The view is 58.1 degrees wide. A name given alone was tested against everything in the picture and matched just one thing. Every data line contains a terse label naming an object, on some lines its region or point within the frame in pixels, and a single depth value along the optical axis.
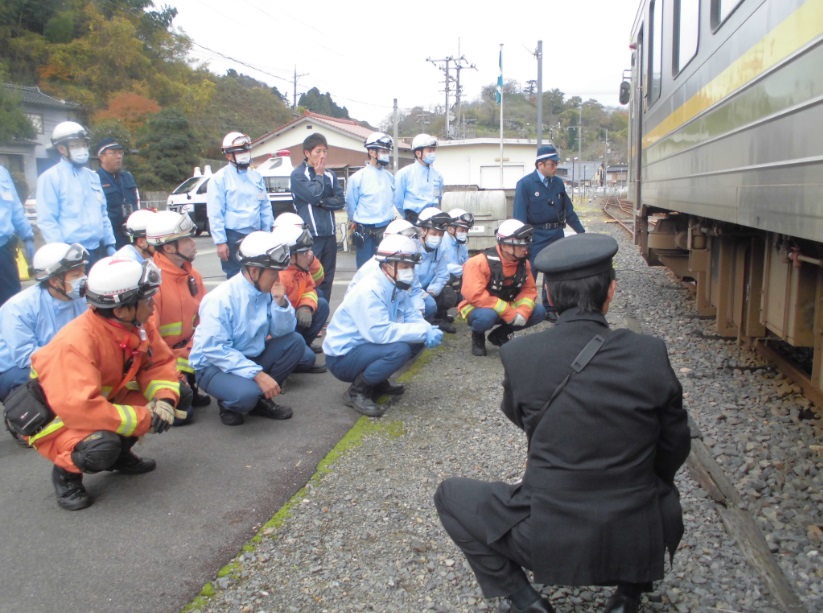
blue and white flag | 24.08
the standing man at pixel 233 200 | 6.34
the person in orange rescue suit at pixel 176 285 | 5.02
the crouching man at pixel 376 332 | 4.77
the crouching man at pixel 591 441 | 2.09
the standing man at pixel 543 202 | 7.12
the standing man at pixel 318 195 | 6.63
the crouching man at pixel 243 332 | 4.44
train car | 3.01
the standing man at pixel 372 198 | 7.27
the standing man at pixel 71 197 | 5.59
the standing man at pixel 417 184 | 7.53
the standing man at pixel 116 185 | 6.28
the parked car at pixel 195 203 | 21.27
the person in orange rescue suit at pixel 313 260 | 6.11
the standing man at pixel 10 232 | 5.67
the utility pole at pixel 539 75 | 18.68
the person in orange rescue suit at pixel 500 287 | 6.11
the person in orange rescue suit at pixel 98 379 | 3.38
